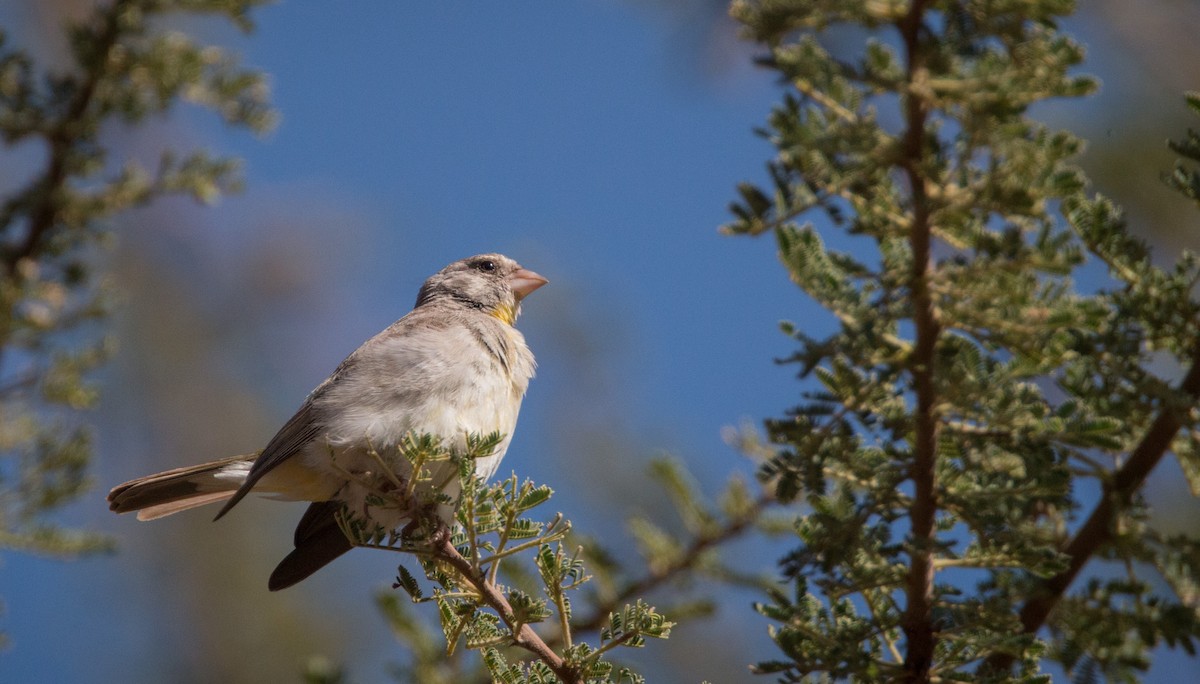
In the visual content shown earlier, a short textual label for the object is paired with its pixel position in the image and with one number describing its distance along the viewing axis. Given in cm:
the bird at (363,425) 783
